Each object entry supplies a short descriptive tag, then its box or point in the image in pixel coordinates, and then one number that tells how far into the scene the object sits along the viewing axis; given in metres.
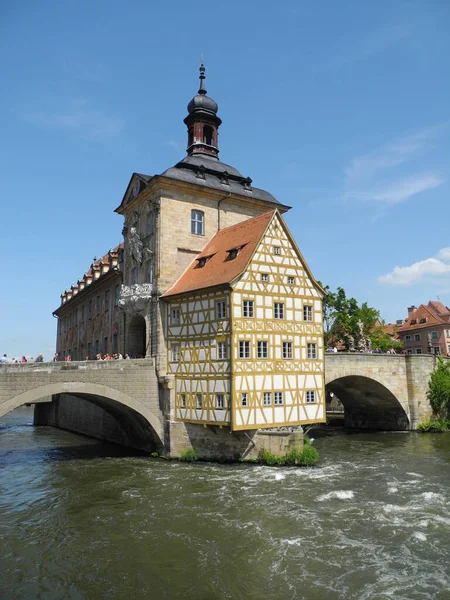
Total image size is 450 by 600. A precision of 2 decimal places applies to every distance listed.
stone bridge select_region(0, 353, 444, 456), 21.27
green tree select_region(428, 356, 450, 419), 34.09
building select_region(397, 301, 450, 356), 60.50
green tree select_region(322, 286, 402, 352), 43.24
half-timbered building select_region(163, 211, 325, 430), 21.50
